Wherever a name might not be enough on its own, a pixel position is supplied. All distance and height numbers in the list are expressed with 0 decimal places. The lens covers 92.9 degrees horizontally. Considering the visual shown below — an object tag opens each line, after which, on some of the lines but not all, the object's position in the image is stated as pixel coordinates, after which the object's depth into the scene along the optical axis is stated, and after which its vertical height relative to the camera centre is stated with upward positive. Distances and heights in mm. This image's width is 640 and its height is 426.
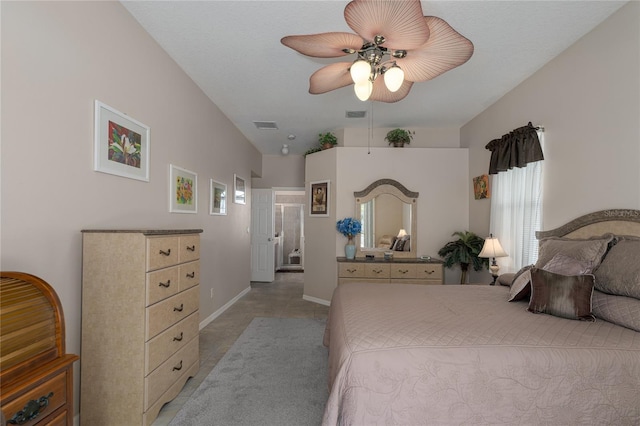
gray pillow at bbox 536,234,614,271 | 2039 -218
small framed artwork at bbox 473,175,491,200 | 4113 +440
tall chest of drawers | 1813 -663
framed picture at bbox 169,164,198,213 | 2961 +274
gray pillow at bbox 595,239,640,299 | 1729 -310
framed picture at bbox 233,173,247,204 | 4980 +451
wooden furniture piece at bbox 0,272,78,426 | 1082 -551
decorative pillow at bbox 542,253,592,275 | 1951 -312
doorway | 8961 -358
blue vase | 4492 -484
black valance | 3024 +746
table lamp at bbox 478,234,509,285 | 3419 -378
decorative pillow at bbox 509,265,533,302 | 2174 -507
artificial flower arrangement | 4535 -142
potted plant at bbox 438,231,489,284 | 4074 -471
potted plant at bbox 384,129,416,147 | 4762 +1265
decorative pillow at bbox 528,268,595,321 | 1810 -474
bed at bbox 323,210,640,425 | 1392 -712
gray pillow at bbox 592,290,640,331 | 1623 -508
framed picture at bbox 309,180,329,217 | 4914 +314
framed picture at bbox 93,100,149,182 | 1996 +522
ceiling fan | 1599 +1069
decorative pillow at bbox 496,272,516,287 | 2799 -570
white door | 6703 -424
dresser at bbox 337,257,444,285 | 4270 -756
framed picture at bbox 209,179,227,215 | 3973 +261
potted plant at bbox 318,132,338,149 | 5035 +1279
